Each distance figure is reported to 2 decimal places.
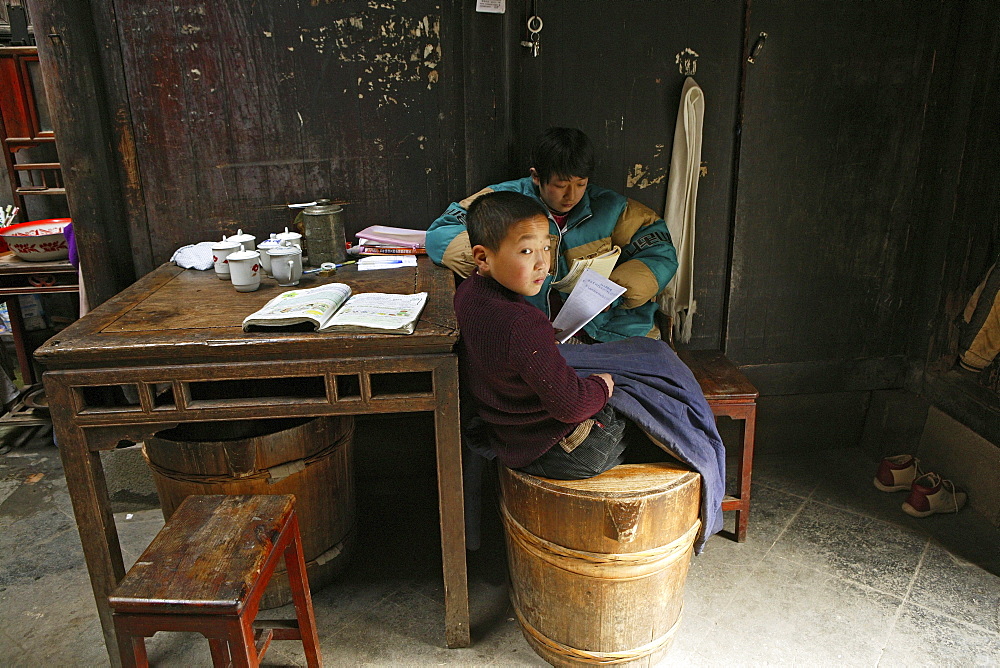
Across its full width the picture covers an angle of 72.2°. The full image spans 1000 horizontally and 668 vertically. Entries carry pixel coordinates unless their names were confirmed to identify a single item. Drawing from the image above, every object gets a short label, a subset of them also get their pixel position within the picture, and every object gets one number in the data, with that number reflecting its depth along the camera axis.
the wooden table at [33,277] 3.57
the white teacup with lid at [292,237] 2.66
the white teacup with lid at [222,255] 2.56
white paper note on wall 2.69
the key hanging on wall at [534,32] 2.77
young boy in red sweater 1.85
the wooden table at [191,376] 1.88
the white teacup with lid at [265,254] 2.56
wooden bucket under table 2.18
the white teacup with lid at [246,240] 2.60
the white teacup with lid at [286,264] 2.40
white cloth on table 2.75
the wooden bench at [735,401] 2.66
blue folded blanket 2.05
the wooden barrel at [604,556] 1.95
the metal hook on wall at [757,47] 2.92
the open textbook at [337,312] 1.92
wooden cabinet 4.18
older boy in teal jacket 2.60
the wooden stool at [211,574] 1.54
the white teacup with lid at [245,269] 2.35
